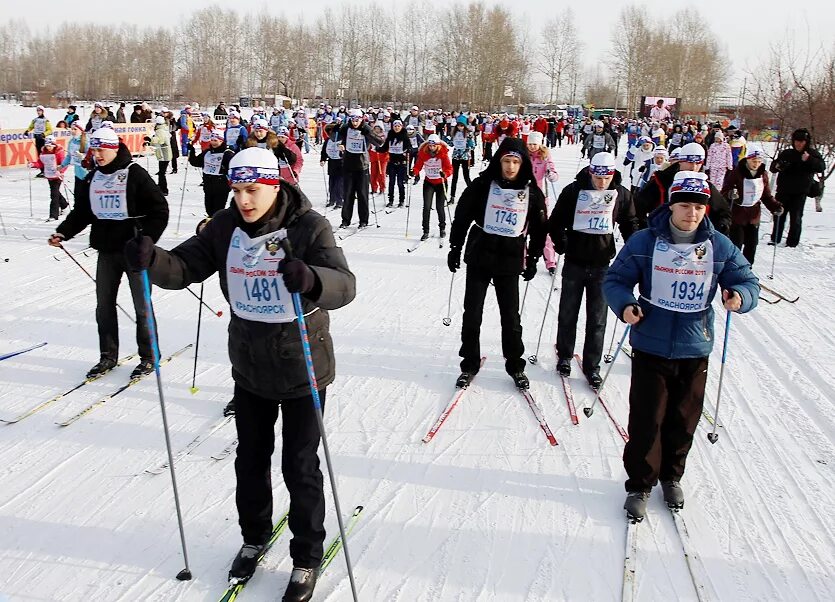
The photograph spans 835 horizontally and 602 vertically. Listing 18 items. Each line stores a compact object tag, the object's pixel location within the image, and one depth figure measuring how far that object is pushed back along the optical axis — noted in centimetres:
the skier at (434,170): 1084
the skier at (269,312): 269
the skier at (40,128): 1811
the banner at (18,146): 1827
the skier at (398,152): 1389
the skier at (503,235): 510
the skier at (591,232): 529
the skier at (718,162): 1477
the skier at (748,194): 866
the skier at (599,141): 2455
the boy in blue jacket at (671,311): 347
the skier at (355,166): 1177
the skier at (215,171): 1031
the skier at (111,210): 521
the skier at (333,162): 1265
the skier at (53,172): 1185
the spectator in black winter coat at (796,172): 1055
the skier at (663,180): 613
